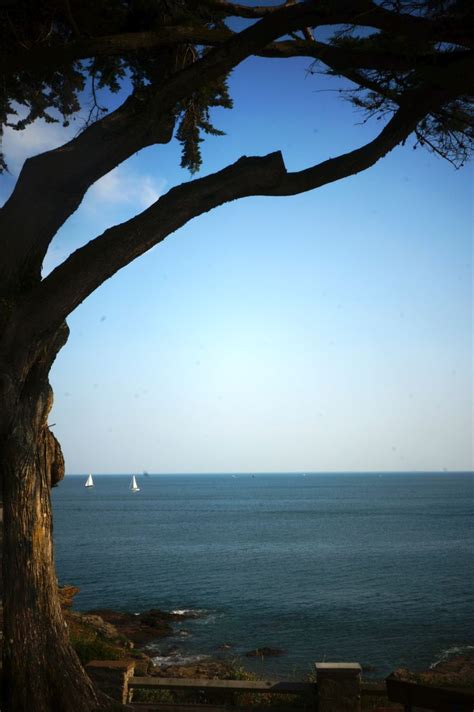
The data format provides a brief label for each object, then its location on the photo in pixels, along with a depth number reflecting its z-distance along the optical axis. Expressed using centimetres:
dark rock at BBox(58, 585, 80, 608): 2147
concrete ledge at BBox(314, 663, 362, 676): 727
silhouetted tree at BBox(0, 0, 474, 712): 670
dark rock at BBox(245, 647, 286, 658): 2705
